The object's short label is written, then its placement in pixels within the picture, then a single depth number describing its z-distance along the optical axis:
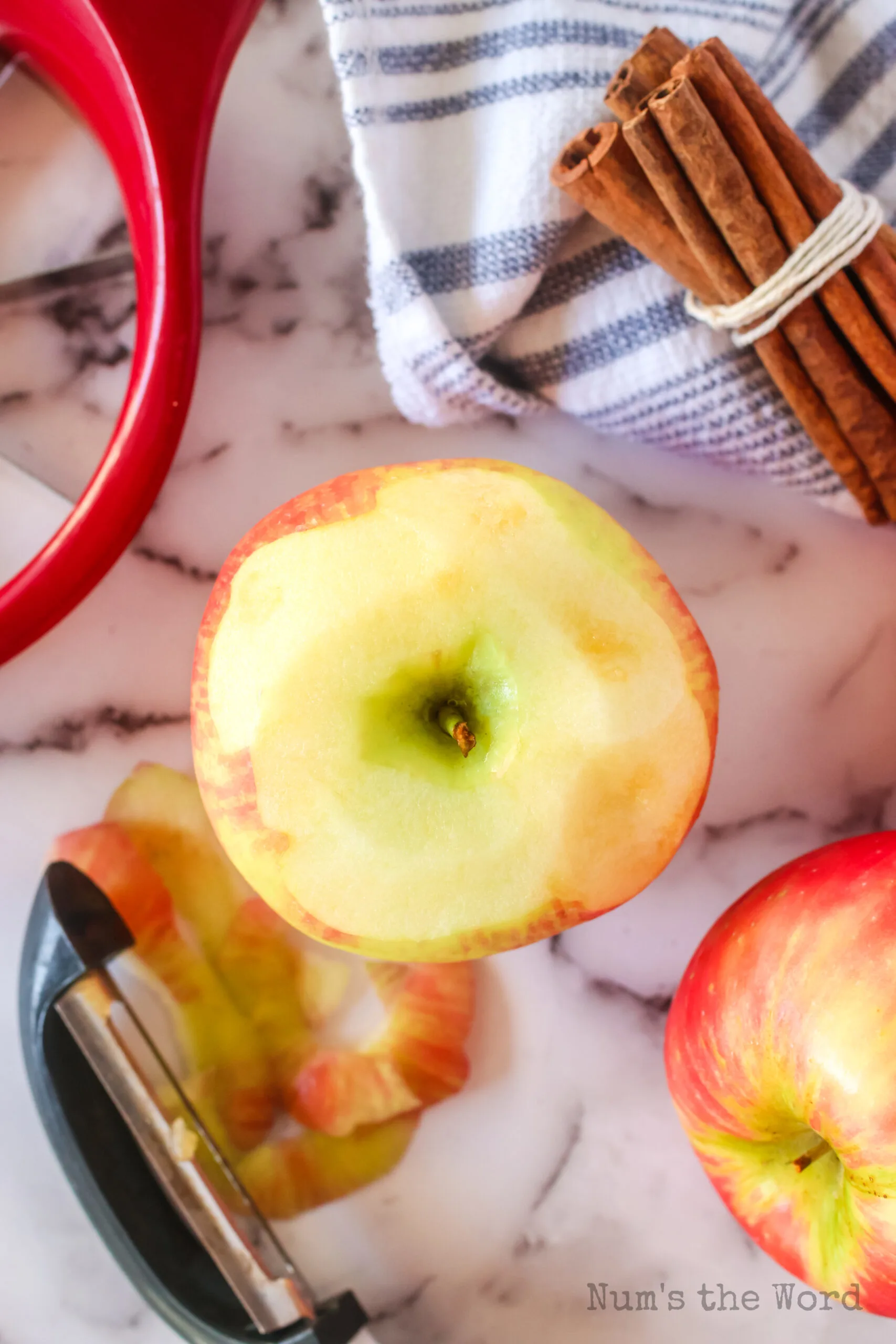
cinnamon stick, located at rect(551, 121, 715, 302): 0.41
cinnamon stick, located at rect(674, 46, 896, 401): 0.40
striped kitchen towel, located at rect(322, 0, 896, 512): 0.44
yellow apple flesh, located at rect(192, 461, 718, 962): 0.35
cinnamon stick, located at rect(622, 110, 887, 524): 0.40
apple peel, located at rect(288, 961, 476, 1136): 0.50
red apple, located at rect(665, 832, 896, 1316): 0.35
